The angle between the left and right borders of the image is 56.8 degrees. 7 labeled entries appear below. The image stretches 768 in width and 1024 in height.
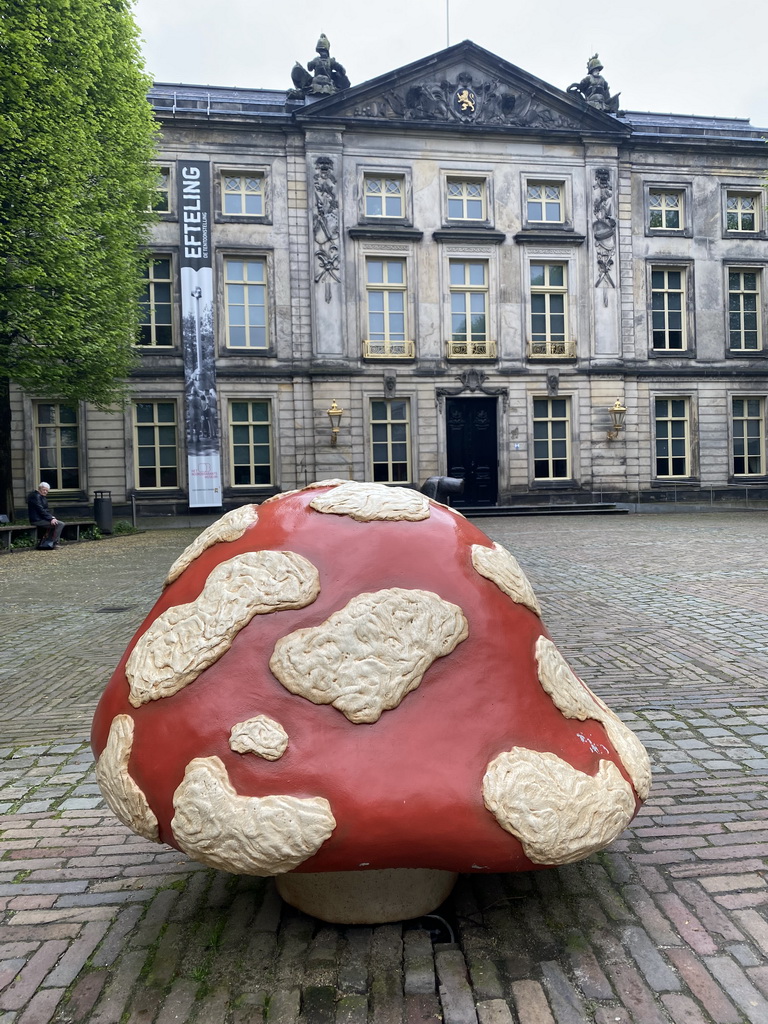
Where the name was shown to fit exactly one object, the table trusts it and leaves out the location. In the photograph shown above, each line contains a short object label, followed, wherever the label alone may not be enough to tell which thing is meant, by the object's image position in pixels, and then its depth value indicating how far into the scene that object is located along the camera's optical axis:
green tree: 16.11
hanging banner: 23.64
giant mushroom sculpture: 1.75
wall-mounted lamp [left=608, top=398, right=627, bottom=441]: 25.69
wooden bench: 15.55
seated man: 16.11
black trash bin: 20.22
